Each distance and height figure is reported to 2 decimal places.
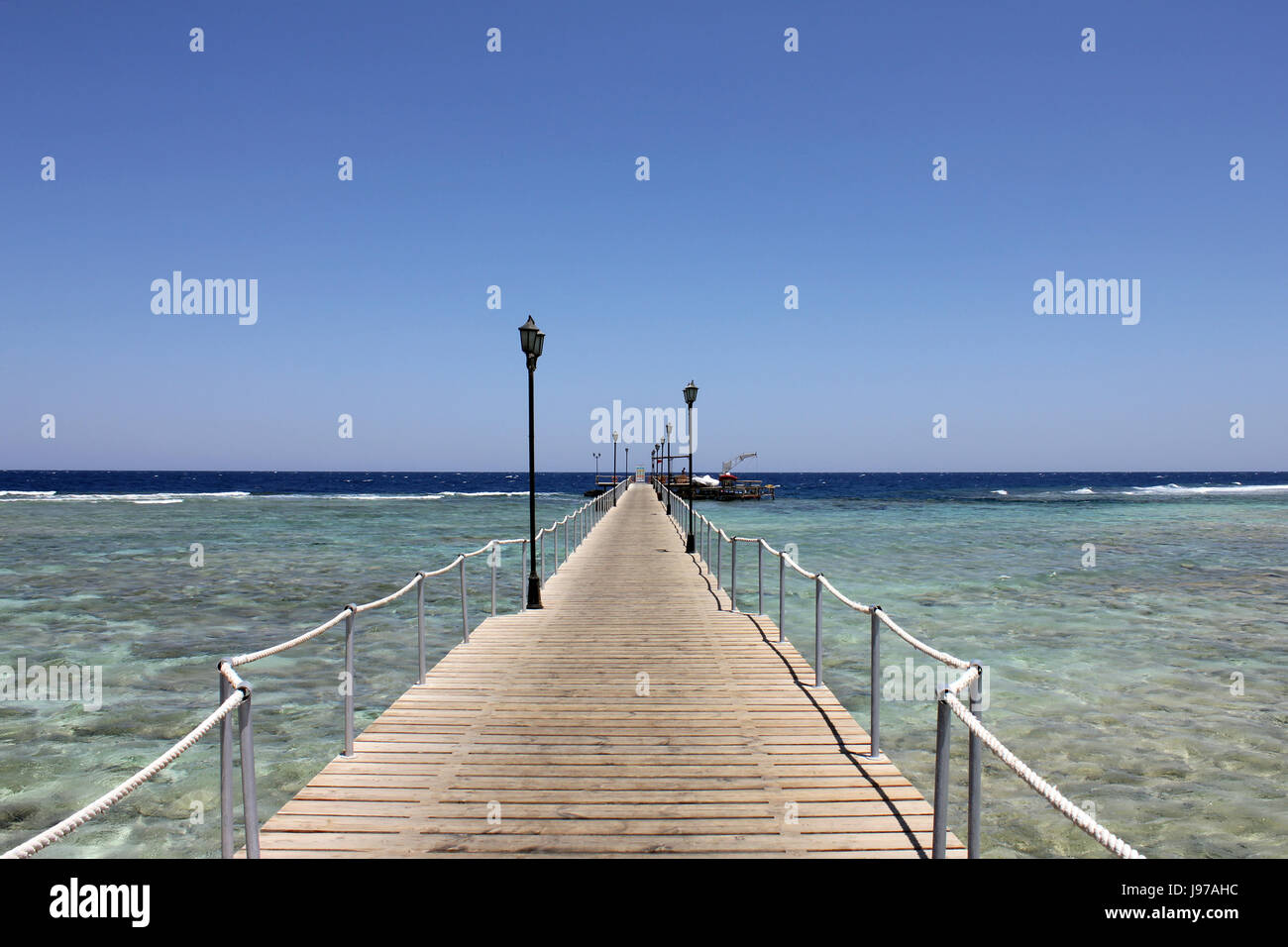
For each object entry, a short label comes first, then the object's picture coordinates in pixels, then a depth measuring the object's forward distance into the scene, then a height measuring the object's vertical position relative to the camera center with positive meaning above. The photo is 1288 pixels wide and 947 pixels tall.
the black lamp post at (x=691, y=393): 23.55 +2.48
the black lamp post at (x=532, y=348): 12.93 +2.27
